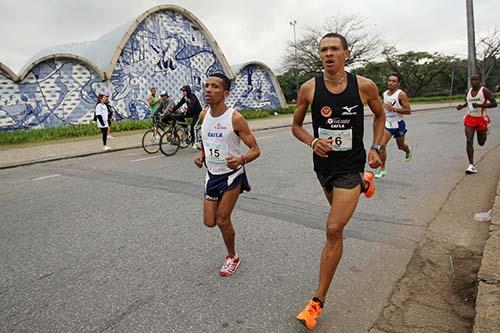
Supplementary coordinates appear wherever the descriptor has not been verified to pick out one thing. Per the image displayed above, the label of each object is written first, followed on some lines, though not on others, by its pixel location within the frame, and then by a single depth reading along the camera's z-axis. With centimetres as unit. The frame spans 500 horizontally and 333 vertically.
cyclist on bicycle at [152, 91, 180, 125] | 1086
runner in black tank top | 268
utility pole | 1283
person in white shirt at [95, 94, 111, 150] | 1173
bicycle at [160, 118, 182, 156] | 1070
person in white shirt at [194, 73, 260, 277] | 328
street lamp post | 4472
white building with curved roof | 1738
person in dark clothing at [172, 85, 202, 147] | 1045
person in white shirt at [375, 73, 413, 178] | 673
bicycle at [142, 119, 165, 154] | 1084
